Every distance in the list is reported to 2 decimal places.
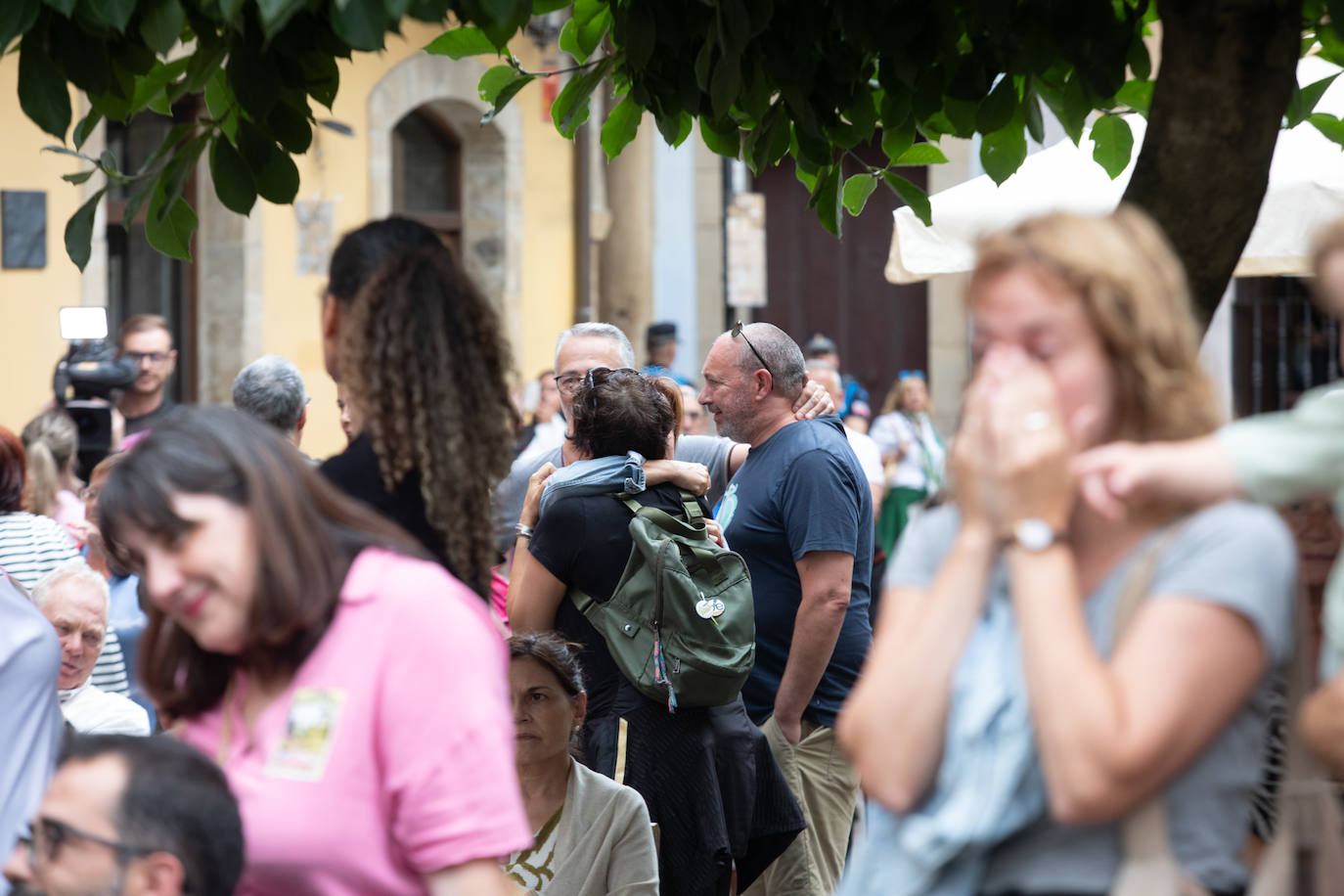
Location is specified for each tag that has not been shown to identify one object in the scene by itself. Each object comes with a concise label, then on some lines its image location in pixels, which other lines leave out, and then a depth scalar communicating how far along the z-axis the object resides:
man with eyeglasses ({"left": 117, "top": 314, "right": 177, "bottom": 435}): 14.49
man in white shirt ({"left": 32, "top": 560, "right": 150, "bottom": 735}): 8.34
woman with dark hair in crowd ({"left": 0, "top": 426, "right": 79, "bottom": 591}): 9.06
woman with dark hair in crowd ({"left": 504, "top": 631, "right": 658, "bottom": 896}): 7.52
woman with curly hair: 4.93
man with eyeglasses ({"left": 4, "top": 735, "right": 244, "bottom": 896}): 4.07
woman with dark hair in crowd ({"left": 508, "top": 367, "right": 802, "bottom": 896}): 8.45
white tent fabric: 10.98
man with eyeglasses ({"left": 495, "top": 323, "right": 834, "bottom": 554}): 10.55
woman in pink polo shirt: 4.02
